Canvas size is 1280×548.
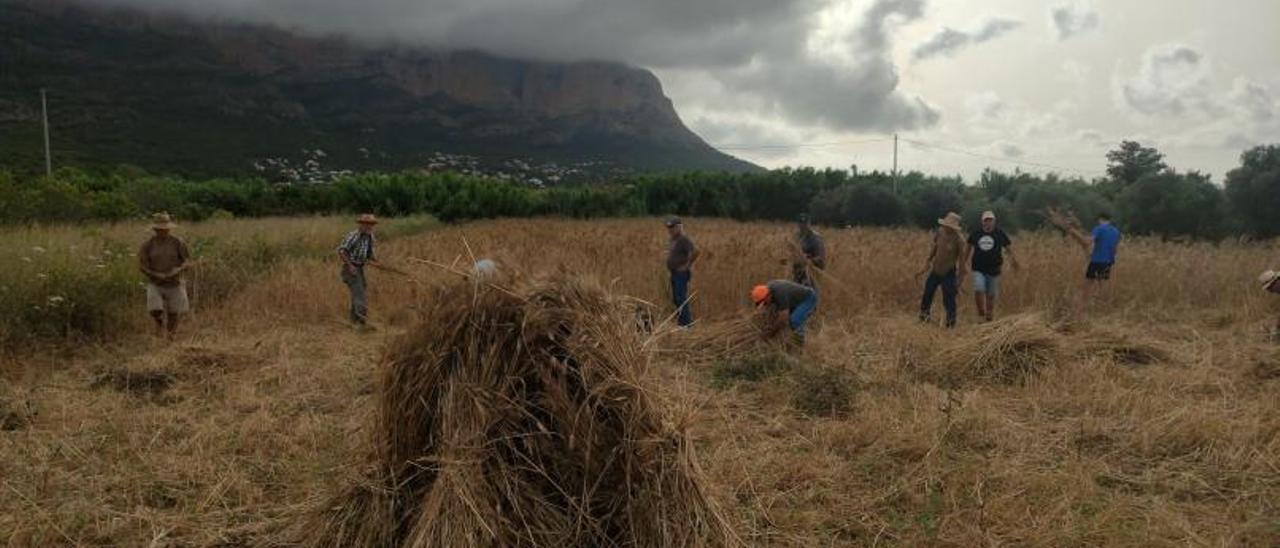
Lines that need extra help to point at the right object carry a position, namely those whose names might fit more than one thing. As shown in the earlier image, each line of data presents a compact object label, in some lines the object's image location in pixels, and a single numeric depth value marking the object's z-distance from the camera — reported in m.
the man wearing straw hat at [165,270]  8.58
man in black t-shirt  9.91
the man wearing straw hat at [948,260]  9.80
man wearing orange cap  7.99
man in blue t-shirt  10.78
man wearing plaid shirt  9.67
